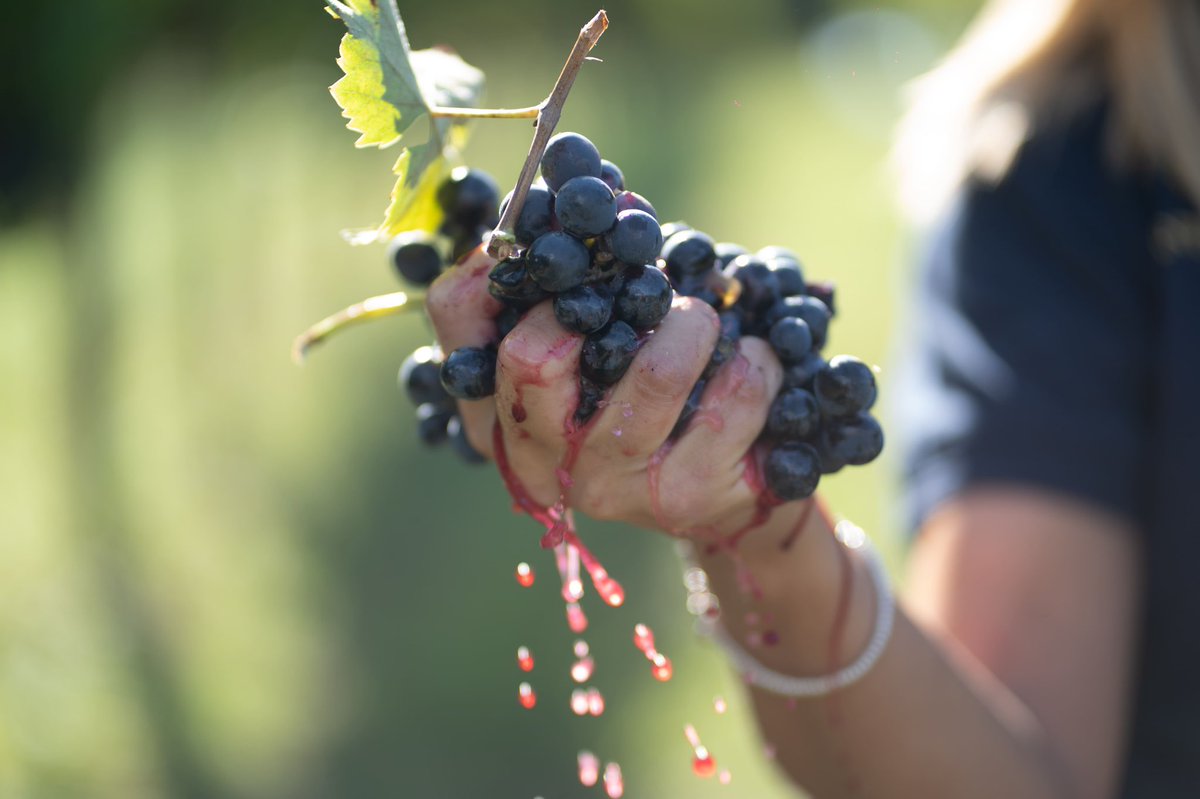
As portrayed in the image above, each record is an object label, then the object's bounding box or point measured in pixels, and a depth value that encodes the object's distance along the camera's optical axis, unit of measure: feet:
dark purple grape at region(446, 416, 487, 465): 4.64
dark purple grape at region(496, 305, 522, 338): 4.50
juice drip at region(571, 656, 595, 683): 4.58
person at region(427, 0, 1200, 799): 4.94
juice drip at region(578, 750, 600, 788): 4.63
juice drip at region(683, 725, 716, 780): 4.61
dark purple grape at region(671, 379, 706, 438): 4.50
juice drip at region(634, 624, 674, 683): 4.57
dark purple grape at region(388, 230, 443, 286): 4.69
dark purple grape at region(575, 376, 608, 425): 4.47
